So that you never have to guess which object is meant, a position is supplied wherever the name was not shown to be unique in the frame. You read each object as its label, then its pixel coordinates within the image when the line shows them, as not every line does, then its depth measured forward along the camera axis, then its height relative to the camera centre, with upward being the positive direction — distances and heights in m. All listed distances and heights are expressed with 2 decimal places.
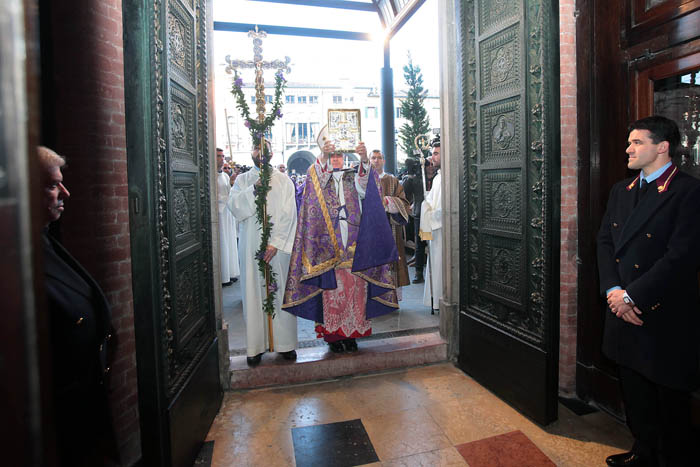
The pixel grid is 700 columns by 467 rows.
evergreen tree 18.11 +4.07
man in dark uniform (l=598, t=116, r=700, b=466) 2.19 -0.48
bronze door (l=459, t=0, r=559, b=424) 2.99 +0.03
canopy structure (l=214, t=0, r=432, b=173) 7.94 +3.50
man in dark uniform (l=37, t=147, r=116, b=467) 1.50 -0.48
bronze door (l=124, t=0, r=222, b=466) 2.13 -0.06
